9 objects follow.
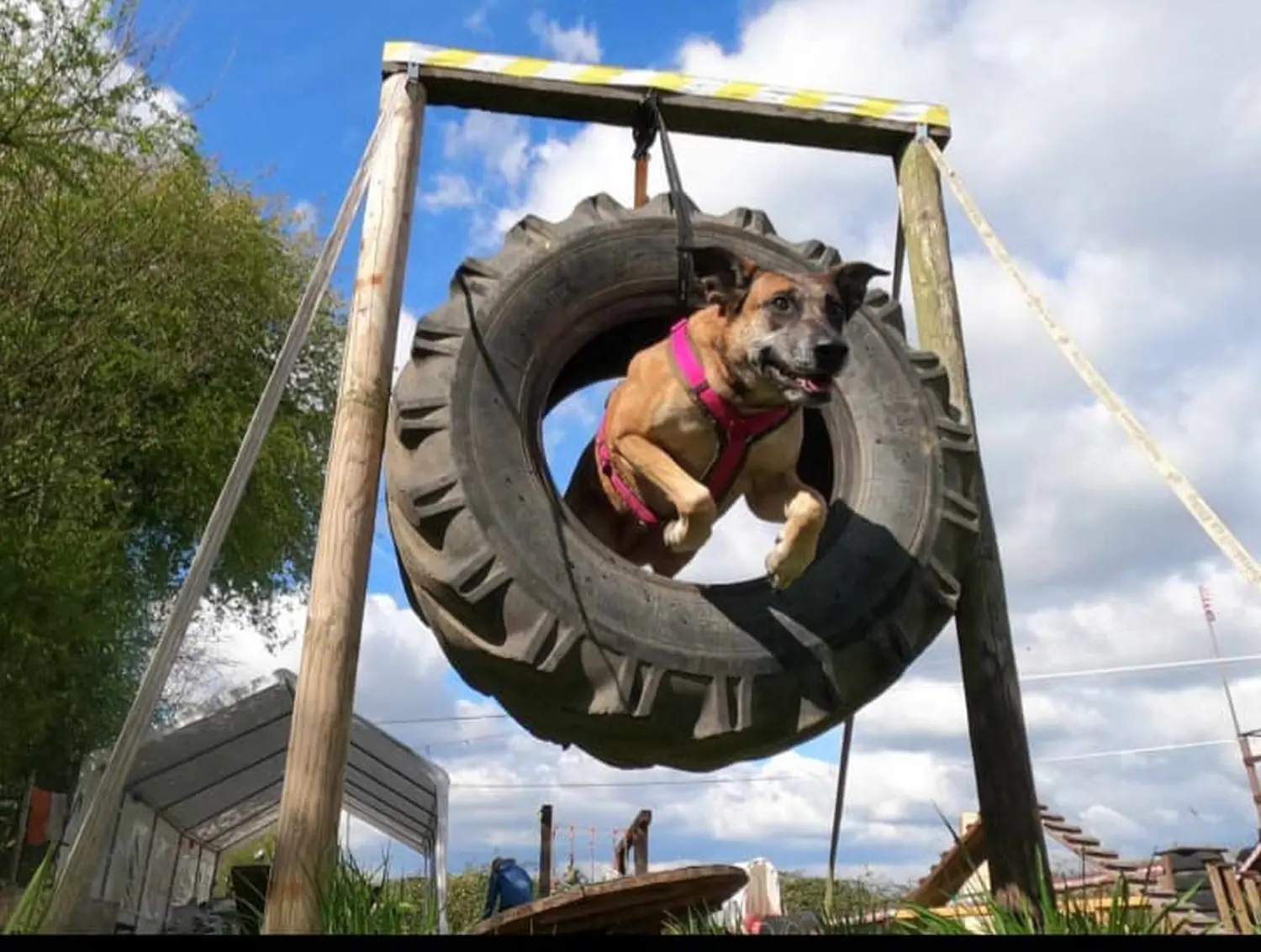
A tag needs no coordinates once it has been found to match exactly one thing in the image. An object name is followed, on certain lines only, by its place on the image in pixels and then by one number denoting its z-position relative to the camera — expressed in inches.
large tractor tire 113.9
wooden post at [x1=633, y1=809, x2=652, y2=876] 369.1
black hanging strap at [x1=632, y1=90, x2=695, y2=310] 129.3
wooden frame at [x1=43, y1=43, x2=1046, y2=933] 117.5
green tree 407.2
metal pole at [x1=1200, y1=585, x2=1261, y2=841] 533.6
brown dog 118.7
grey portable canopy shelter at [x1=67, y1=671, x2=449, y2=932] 402.6
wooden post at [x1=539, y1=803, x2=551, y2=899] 373.7
